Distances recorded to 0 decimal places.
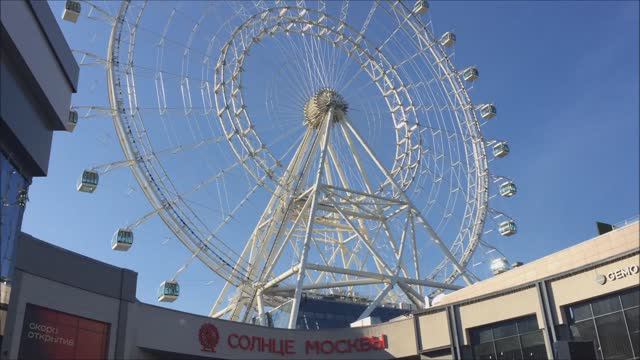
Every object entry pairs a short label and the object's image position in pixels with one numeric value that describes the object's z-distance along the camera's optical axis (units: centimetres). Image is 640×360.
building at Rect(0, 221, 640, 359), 2648
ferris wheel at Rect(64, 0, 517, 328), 4044
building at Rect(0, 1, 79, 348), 2242
